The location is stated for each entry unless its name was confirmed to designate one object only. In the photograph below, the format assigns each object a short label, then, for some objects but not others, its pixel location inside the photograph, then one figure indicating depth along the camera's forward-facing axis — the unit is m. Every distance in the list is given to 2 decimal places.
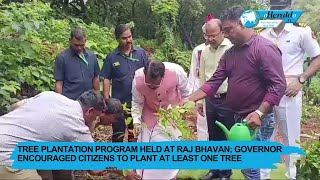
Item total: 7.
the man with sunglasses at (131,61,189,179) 2.32
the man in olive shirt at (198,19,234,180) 2.65
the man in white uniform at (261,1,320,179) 2.61
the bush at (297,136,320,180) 2.07
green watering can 1.78
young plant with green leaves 2.04
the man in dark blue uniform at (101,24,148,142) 2.96
